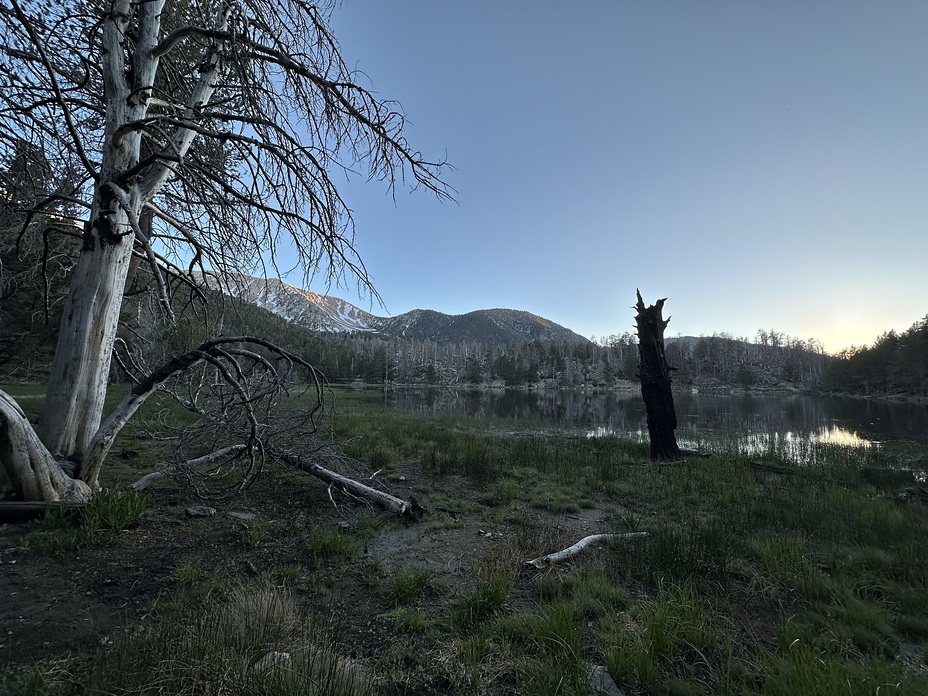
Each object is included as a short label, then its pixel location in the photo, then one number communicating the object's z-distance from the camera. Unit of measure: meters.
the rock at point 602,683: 2.23
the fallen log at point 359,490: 5.61
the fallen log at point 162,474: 5.02
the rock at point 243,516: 4.97
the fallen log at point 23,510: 3.61
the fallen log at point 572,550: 4.03
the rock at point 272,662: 1.86
